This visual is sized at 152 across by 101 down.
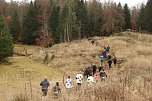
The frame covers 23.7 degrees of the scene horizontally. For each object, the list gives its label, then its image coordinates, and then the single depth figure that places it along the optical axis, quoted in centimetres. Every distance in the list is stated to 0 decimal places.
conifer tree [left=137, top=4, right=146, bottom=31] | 8409
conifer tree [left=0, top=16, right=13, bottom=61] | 5197
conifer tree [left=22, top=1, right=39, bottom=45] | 8756
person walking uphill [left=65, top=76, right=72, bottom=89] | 2429
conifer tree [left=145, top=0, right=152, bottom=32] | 8125
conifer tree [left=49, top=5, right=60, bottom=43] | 8475
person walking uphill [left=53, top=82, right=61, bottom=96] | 2035
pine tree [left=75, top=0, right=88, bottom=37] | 8894
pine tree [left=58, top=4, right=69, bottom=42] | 8019
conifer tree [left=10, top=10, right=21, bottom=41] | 8988
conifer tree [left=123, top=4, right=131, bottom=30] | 9362
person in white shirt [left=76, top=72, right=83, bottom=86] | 2624
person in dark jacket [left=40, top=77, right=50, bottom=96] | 2210
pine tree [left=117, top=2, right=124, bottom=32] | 8606
